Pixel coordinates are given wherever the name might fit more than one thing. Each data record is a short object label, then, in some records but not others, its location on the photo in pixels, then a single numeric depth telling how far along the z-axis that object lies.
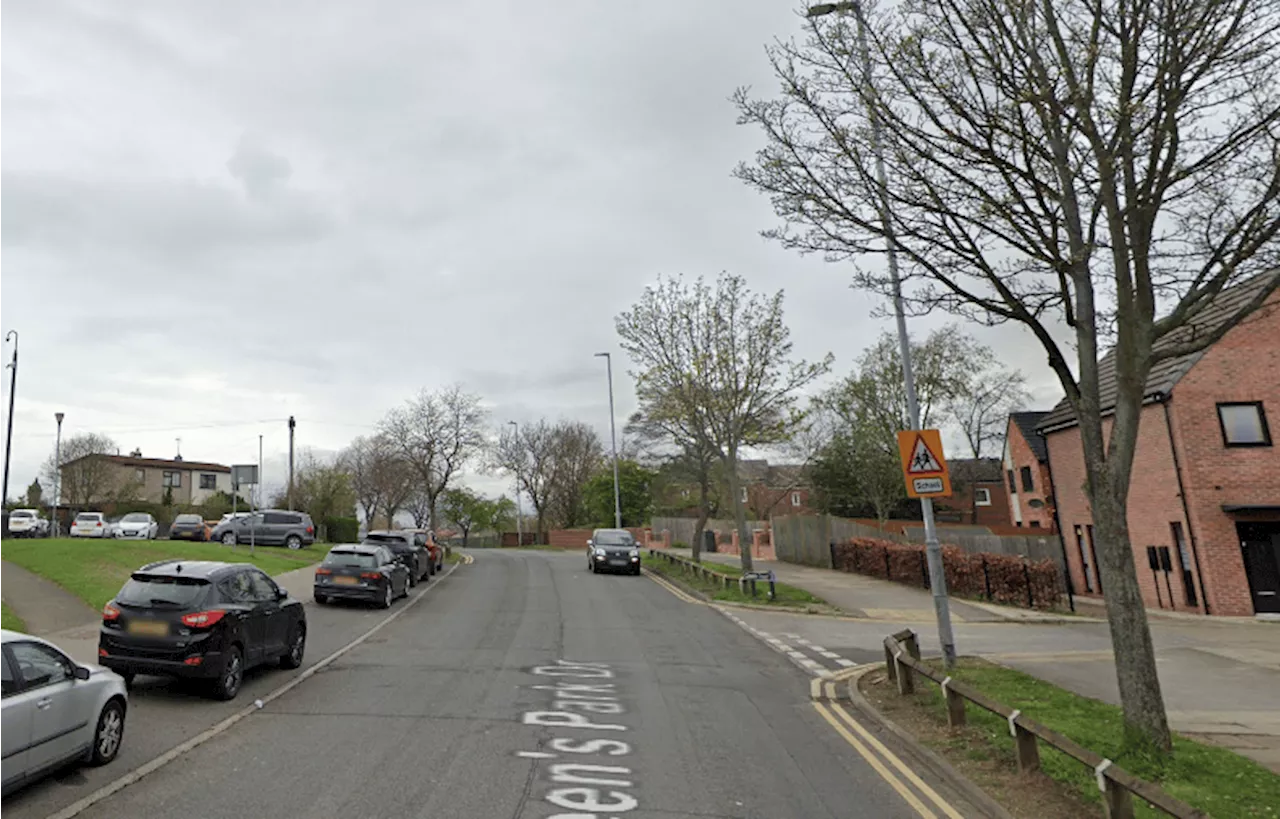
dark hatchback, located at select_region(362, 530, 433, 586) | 24.69
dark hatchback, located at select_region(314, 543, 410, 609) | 18.19
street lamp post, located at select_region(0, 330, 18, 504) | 31.64
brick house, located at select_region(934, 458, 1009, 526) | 58.47
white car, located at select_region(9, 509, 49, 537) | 42.12
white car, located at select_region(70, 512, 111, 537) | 36.34
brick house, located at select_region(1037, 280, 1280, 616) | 19.08
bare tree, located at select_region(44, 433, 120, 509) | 58.28
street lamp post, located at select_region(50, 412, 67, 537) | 38.53
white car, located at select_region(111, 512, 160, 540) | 36.78
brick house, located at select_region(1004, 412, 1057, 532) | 34.34
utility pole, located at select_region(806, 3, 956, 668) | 8.29
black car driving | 30.36
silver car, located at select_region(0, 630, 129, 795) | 5.45
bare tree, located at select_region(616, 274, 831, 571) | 24.75
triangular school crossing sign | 11.65
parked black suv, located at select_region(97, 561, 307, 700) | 8.66
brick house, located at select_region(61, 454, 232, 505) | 58.81
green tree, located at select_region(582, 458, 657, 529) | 65.81
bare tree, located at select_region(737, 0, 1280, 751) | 6.68
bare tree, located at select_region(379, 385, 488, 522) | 44.12
